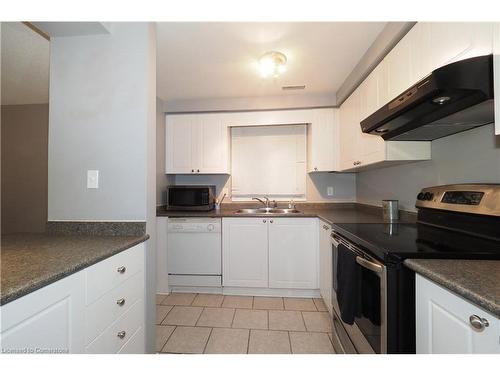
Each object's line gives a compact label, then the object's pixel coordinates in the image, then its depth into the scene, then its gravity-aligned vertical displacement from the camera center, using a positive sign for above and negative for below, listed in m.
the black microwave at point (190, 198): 2.73 -0.11
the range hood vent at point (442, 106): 0.85 +0.40
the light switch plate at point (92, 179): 1.38 +0.06
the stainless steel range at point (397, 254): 0.93 -0.31
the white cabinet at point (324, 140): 2.71 +0.62
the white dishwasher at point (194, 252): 2.49 -0.72
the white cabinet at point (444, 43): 0.89 +0.70
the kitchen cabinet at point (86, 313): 0.64 -0.46
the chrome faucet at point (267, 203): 2.99 -0.19
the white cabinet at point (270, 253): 2.39 -0.70
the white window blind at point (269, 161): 3.04 +0.39
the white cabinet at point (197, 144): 2.83 +0.59
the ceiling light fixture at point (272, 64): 1.87 +1.12
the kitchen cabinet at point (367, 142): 1.65 +0.44
